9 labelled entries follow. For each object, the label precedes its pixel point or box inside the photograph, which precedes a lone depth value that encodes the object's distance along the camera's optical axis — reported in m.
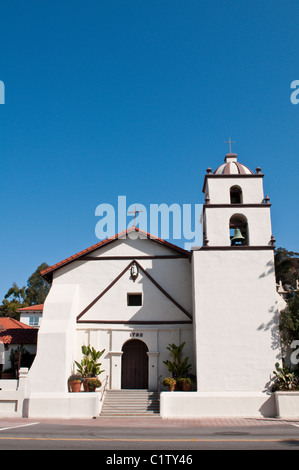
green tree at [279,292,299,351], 19.00
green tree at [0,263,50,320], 60.03
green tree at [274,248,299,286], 59.81
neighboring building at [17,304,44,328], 44.19
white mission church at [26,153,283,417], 18.33
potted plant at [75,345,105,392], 20.41
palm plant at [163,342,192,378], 20.22
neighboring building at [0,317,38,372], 22.83
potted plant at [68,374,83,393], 19.25
